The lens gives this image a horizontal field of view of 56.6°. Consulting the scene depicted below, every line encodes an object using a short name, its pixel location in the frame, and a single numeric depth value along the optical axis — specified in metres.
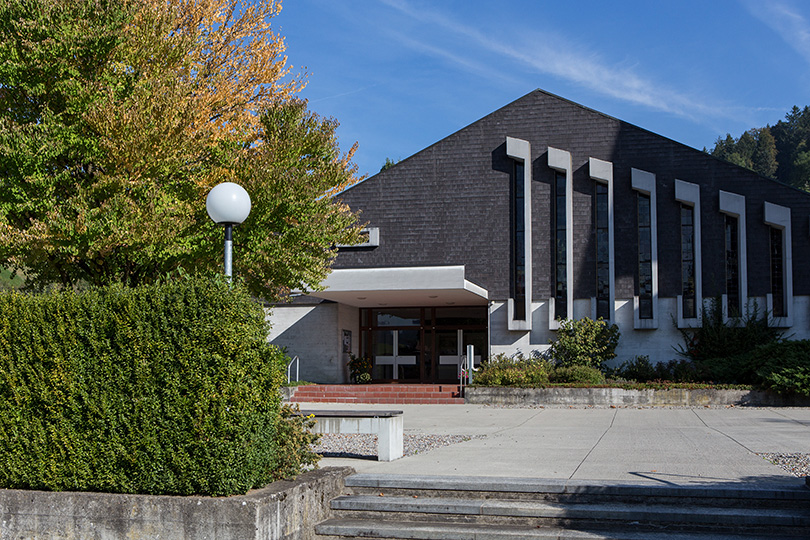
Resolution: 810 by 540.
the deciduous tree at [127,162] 10.44
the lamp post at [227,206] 7.56
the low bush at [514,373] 21.47
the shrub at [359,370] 26.46
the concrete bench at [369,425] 9.59
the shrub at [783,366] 18.67
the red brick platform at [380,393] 22.12
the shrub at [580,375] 21.80
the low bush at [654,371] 22.63
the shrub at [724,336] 23.48
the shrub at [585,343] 24.28
